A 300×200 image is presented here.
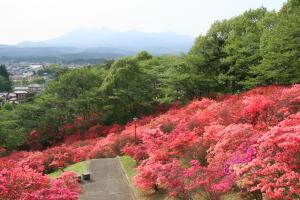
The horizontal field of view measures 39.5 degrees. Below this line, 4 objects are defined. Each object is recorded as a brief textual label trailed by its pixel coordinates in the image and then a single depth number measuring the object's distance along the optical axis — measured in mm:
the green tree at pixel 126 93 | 41656
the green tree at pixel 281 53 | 29156
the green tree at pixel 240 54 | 34812
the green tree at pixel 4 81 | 123425
